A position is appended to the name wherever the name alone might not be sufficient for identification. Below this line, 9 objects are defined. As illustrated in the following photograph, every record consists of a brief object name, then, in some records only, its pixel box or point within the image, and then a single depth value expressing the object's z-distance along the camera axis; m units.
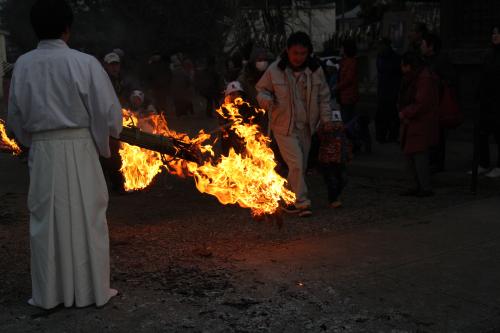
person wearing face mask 8.76
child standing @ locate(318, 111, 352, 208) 7.81
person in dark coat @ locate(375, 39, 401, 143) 12.37
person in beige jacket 7.54
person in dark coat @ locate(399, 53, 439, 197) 8.24
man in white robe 4.72
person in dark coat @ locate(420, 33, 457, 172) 9.37
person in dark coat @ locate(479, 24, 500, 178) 8.73
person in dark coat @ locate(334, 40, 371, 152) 11.58
